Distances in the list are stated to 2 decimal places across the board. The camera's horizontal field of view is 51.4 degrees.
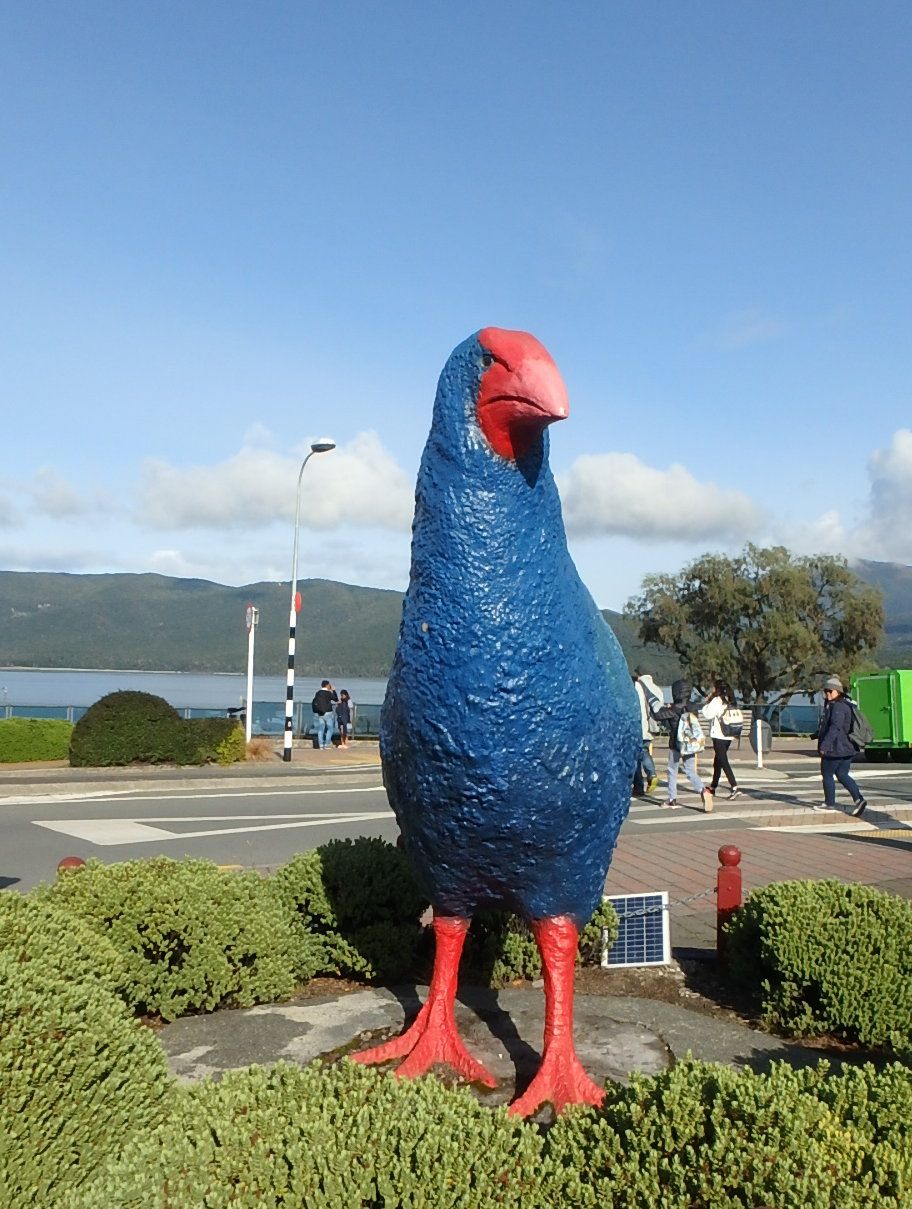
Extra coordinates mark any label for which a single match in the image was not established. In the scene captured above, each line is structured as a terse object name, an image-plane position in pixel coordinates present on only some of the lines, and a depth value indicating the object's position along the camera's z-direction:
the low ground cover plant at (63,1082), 2.44
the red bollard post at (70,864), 4.86
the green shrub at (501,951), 5.00
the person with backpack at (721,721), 13.84
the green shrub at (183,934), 4.41
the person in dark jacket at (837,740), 11.92
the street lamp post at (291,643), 18.67
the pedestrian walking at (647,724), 11.78
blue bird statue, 3.10
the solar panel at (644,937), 5.47
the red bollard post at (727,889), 5.51
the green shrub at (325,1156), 2.23
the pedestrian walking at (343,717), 23.02
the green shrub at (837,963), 4.50
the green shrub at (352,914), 4.96
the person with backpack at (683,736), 12.76
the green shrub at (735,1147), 2.24
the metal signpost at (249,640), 20.14
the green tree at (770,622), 38.22
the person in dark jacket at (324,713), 21.67
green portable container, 22.05
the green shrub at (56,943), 3.04
